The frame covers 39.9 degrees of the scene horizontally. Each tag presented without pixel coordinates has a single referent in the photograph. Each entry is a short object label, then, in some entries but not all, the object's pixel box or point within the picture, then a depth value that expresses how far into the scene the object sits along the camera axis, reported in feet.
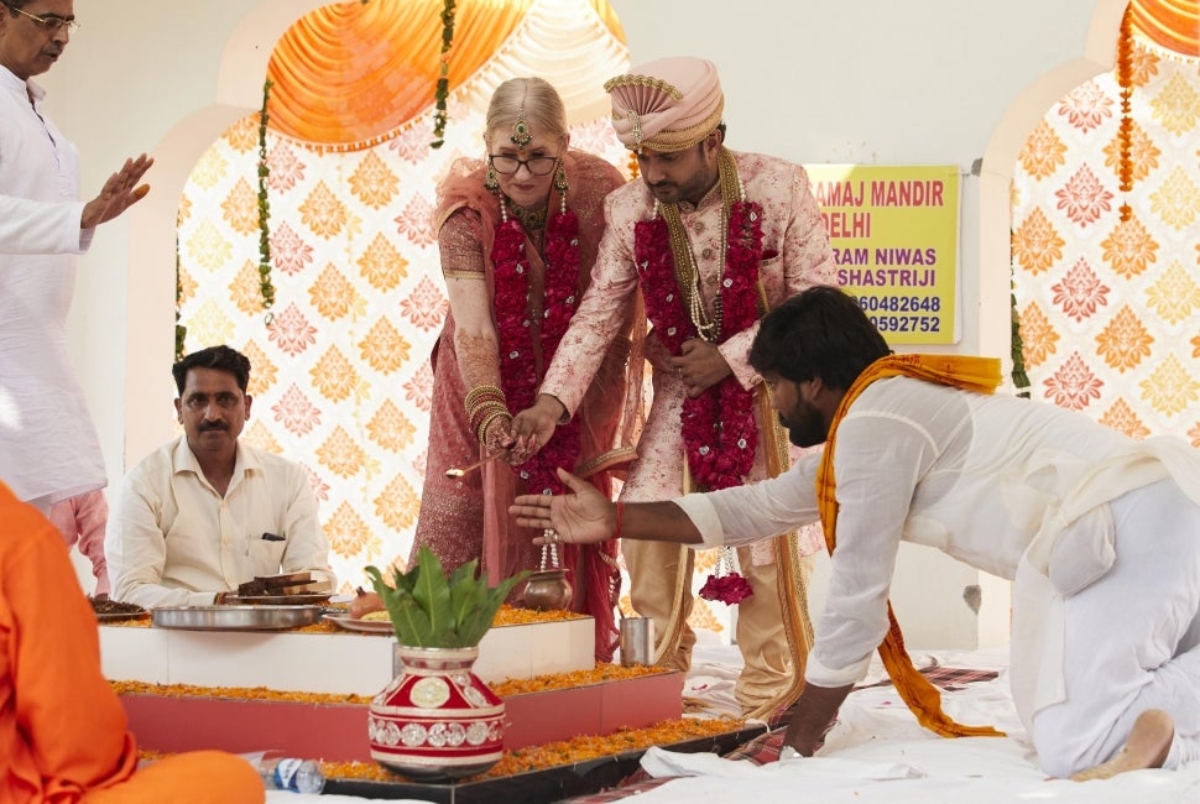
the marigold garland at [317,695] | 11.50
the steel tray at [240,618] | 11.83
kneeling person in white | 10.62
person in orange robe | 7.66
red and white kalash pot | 10.32
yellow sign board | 20.68
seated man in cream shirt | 15.81
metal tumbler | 13.87
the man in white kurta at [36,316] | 12.98
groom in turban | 14.70
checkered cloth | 10.93
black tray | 10.39
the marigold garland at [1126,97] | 21.24
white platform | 11.60
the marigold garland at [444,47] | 22.91
